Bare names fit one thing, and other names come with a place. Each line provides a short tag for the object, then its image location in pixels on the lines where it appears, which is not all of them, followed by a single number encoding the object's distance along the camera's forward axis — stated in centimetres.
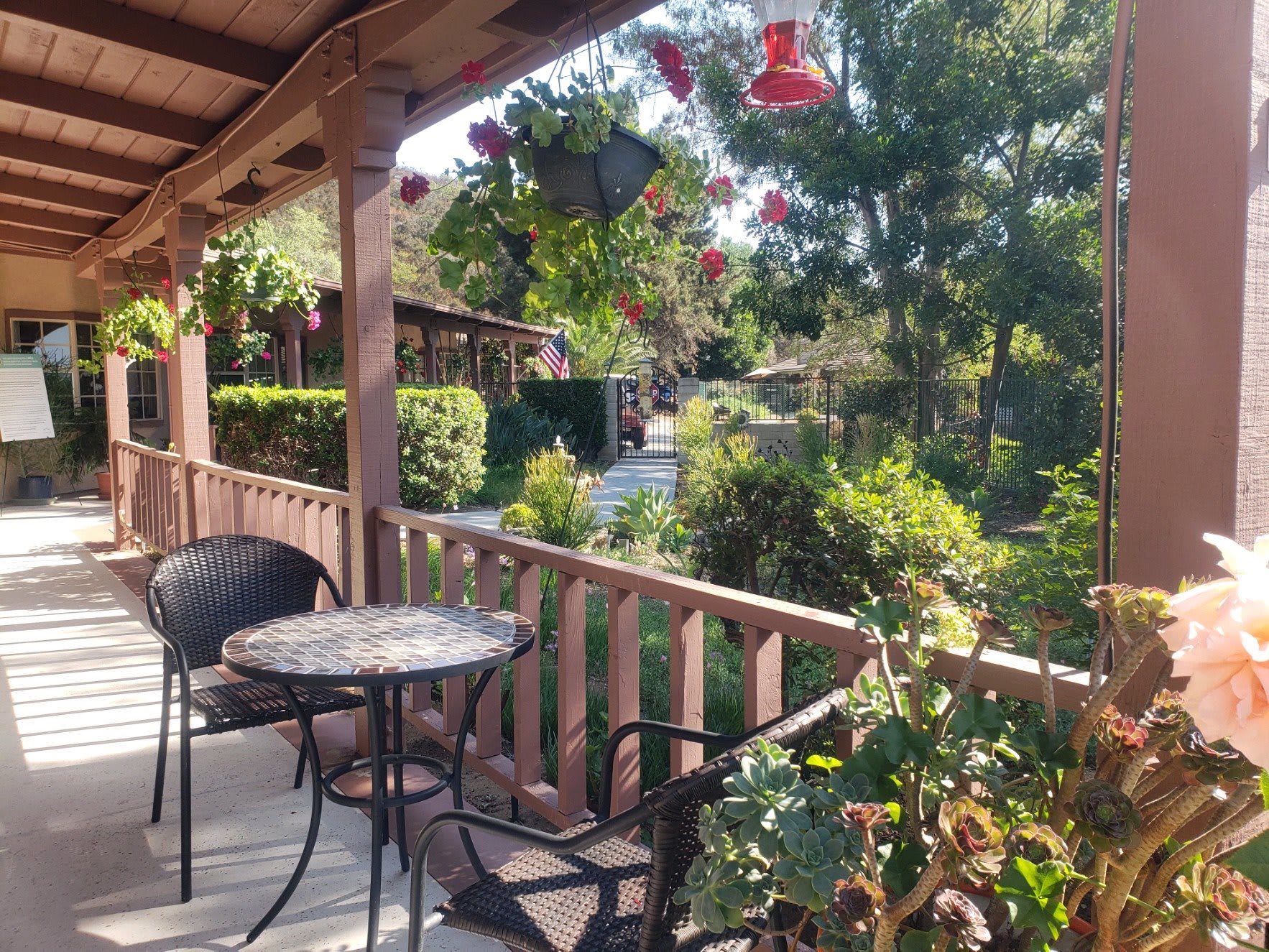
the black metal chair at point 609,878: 109
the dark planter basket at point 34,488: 1009
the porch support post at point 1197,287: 102
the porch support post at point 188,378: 495
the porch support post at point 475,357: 1634
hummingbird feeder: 197
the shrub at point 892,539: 339
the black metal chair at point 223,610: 231
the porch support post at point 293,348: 1183
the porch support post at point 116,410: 700
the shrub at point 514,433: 1356
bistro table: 174
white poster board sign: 931
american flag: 1739
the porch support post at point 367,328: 291
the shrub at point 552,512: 557
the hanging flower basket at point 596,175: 214
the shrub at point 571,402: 1688
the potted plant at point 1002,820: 82
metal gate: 1889
